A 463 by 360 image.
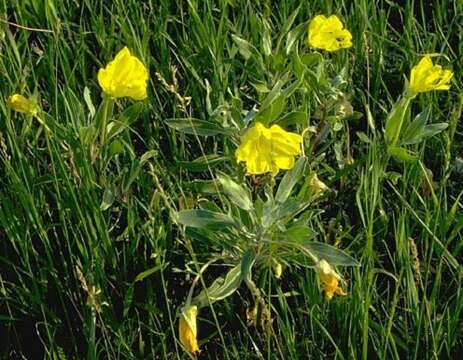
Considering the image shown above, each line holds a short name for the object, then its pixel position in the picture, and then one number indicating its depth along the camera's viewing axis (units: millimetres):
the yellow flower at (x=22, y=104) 1343
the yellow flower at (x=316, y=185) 1313
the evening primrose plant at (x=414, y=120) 1370
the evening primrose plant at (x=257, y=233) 1276
